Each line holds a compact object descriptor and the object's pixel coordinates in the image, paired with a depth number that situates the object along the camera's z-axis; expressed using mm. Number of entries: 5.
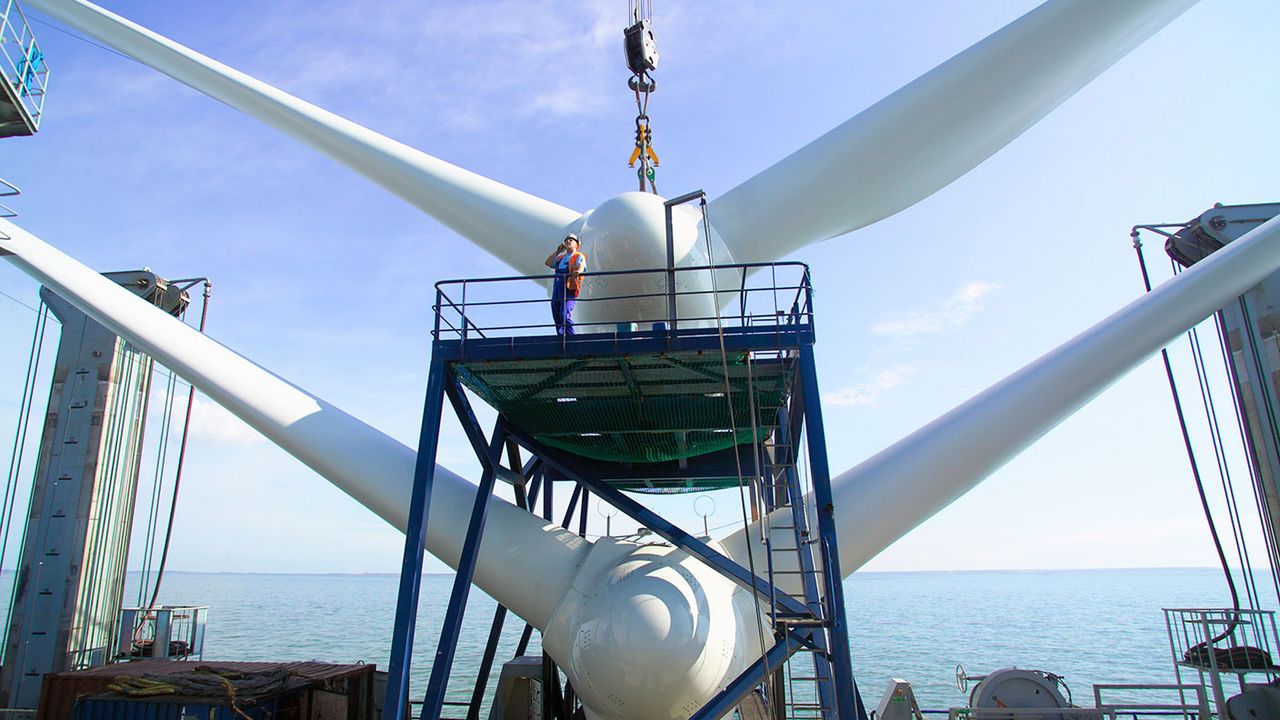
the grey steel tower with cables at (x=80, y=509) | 14156
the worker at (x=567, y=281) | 9133
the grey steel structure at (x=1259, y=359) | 11719
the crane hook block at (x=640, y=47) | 15312
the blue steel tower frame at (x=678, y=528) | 8180
